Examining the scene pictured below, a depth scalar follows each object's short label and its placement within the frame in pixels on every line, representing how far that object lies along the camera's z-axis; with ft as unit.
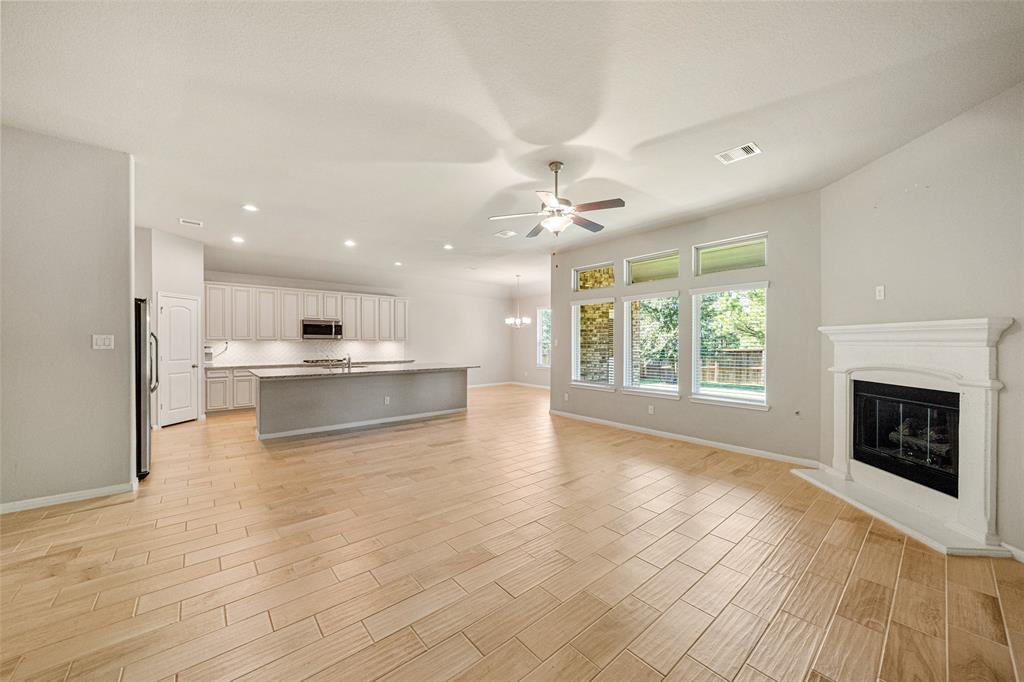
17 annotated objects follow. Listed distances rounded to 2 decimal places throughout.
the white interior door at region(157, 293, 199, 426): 19.83
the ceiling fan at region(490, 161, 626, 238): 11.16
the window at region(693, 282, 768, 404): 15.49
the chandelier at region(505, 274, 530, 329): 33.15
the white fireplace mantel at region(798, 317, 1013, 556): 8.57
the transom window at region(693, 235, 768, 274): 15.51
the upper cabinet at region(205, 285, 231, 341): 23.85
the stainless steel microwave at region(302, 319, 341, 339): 27.27
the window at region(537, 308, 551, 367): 37.29
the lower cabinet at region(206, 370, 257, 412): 23.70
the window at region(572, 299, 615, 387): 21.13
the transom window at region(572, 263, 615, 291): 21.02
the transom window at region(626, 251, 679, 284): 18.26
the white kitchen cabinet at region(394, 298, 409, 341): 32.14
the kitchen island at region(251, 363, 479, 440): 17.74
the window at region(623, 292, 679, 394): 18.28
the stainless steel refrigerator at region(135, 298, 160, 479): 12.37
